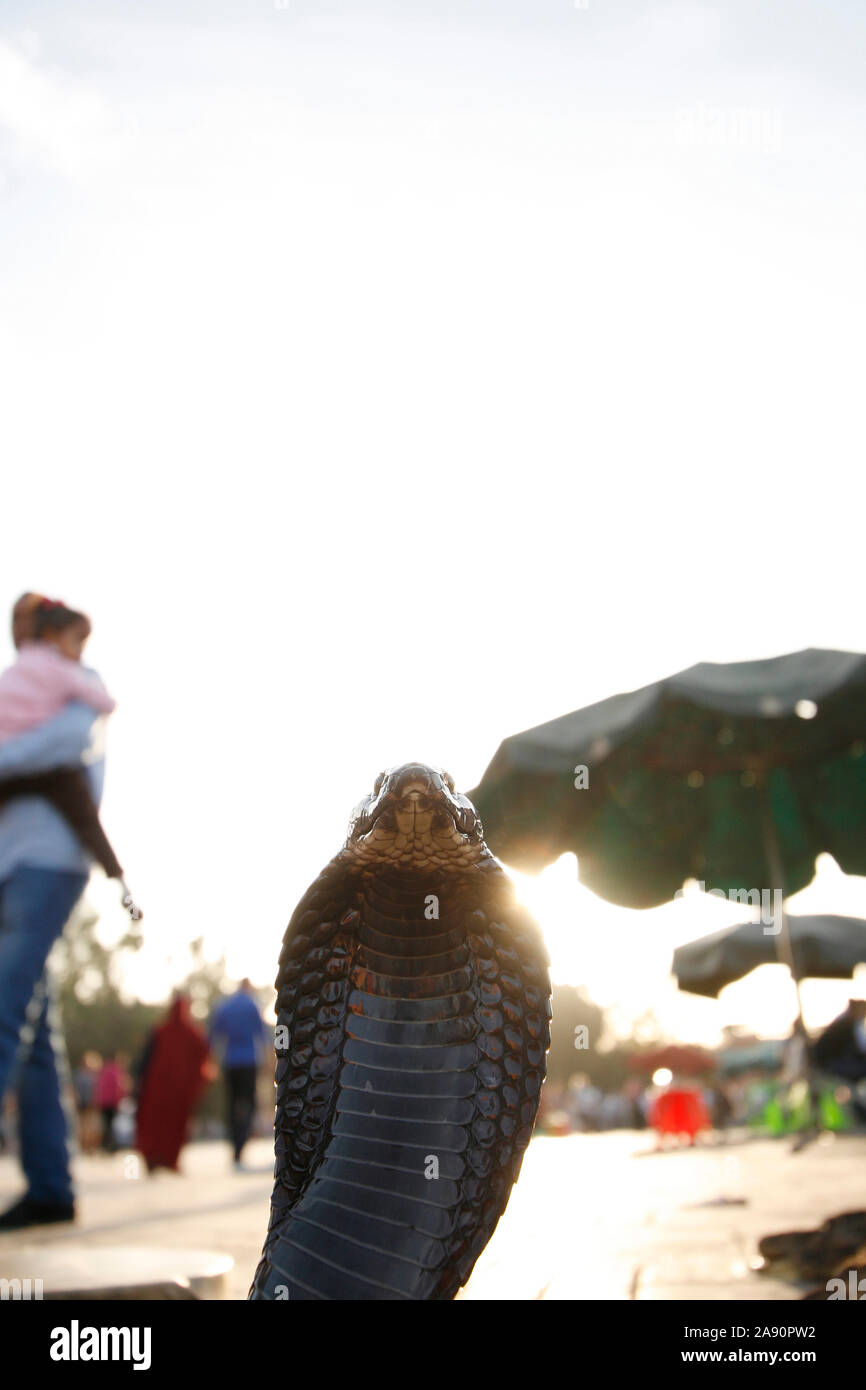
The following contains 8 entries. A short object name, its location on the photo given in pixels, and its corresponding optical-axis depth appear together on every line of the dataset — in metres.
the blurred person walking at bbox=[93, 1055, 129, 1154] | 16.59
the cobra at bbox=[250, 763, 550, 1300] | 1.46
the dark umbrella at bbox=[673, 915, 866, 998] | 10.46
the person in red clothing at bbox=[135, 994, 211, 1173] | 8.65
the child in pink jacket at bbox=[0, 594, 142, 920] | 3.68
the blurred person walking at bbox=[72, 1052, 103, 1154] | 17.78
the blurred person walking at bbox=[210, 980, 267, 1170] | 9.14
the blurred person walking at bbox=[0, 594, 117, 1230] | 3.54
